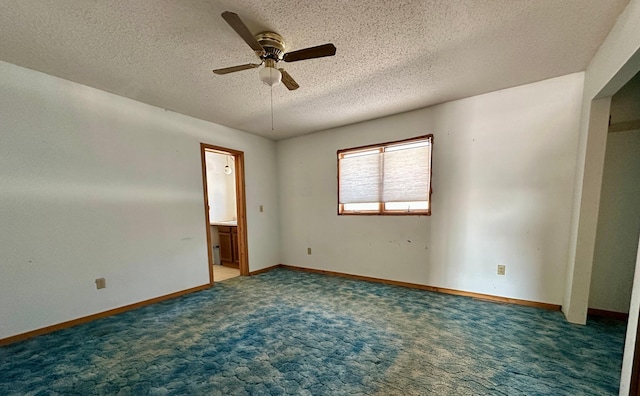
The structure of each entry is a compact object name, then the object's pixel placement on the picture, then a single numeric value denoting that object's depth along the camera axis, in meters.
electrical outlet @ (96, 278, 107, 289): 2.44
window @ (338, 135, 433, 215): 3.12
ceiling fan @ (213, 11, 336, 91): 1.44
